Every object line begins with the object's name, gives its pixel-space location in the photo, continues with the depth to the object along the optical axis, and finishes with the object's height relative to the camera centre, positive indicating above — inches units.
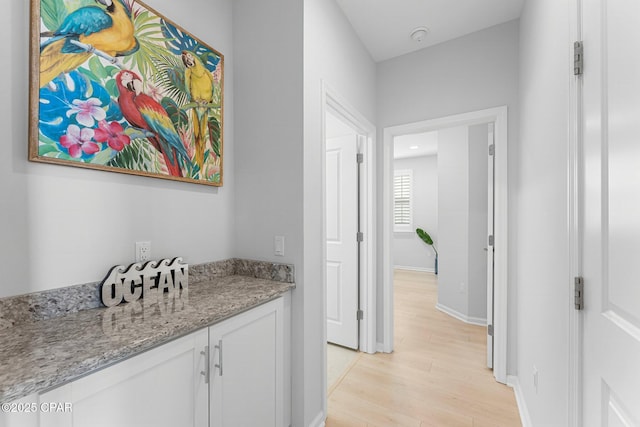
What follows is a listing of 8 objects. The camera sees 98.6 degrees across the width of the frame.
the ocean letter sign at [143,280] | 47.4 -12.3
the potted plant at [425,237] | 246.7 -18.9
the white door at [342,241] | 104.2 -9.7
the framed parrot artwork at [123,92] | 41.8 +22.6
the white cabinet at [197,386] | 30.0 -23.7
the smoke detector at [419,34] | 88.4 +59.8
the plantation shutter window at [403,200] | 267.0 +15.8
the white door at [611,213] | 25.8 +0.4
